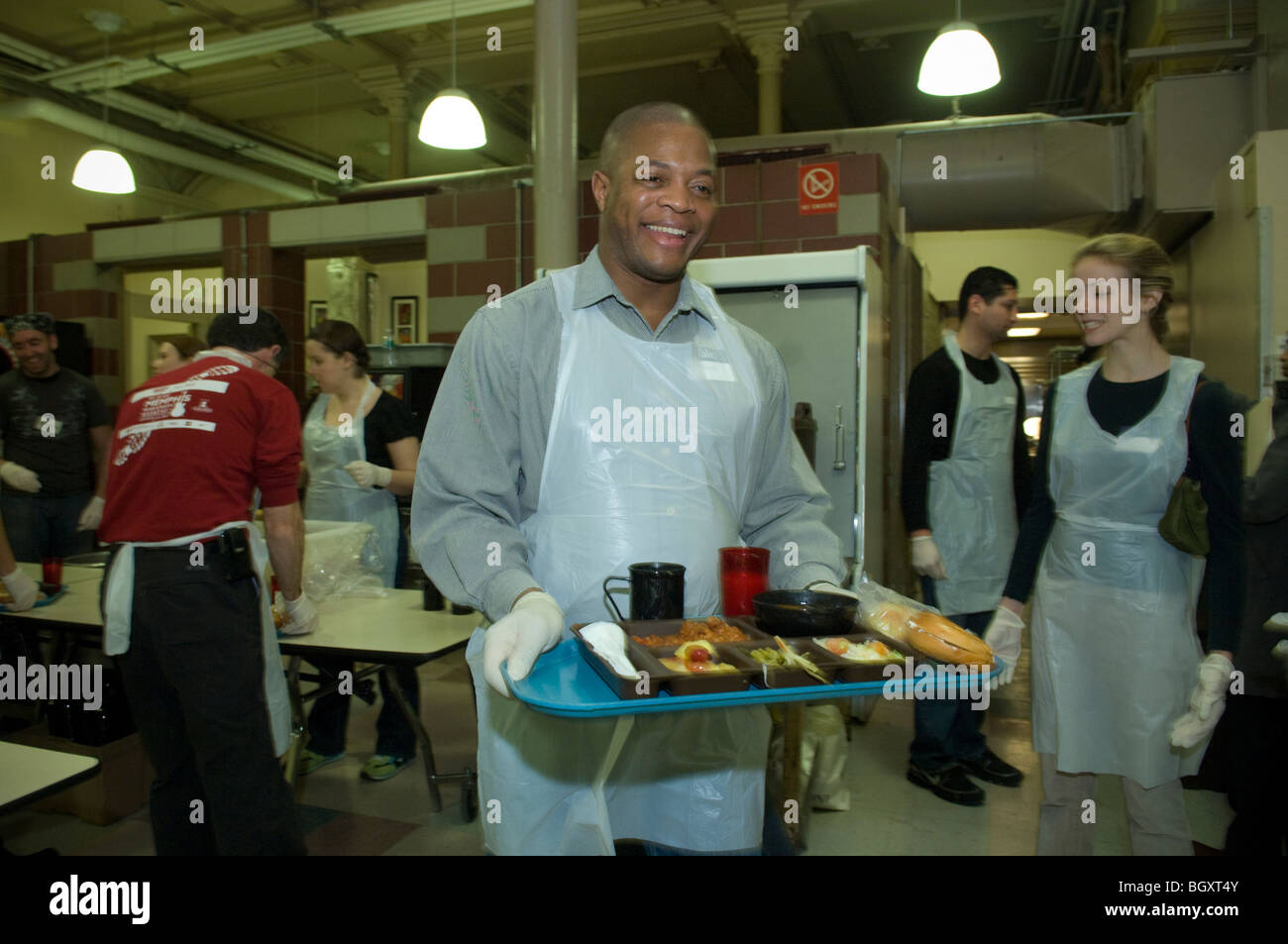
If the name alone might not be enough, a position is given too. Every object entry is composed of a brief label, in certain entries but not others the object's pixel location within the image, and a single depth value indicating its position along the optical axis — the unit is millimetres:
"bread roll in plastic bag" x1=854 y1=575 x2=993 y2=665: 1256
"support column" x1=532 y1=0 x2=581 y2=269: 4484
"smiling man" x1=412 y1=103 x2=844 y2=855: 1416
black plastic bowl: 1357
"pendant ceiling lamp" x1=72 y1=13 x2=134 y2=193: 5590
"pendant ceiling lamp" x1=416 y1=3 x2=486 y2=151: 5039
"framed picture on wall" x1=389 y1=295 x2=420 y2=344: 9013
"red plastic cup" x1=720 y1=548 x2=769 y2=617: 1472
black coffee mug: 1374
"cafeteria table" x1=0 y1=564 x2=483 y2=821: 2533
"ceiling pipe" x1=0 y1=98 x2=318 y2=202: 7004
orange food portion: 1341
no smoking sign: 4477
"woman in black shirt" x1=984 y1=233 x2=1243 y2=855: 1915
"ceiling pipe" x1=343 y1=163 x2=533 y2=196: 6141
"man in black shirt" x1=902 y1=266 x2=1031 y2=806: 3160
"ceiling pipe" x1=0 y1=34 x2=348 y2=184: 6805
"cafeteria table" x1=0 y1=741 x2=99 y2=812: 1483
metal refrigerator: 3627
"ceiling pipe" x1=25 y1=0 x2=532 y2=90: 5809
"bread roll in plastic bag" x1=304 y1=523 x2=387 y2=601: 3088
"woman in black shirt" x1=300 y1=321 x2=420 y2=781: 3391
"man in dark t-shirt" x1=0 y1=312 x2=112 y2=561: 3953
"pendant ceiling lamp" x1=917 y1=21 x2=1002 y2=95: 4254
